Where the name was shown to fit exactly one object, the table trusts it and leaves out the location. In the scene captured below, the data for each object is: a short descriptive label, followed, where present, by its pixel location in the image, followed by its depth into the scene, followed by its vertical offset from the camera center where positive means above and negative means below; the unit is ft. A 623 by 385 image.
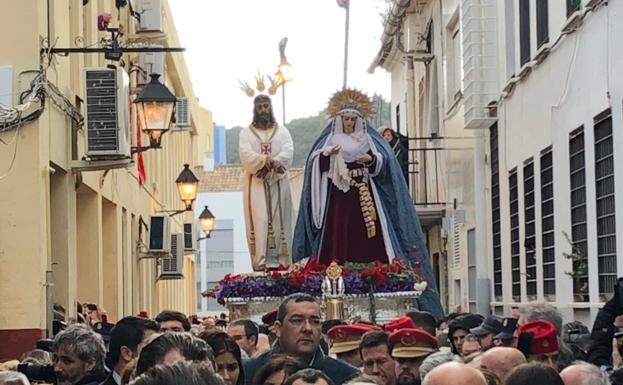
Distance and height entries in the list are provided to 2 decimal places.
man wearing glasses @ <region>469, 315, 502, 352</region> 34.99 -1.13
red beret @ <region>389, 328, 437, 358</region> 29.58 -1.15
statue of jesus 61.36 +3.85
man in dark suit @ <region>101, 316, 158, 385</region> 26.99 -0.92
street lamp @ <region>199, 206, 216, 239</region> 113.70 +4.66
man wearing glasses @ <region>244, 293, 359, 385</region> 28.99 -1.07
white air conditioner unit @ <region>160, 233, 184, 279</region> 106.83 +1.68
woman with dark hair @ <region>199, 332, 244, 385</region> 25.95 -1.22
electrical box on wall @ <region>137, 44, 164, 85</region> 89.92 +12.69
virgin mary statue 58.03 +3.20
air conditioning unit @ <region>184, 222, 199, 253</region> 121.08 +3.73
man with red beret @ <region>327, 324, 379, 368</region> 34.12 -1.26
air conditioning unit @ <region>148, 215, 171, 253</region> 92.99 +3.06
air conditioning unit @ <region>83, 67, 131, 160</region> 58.23 +6.40
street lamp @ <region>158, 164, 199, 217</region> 90.27 +5.79
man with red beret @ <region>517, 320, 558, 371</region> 29.55 -1.18
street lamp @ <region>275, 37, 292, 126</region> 63.66 +10.49
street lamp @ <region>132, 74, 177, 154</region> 58.23 +6.56
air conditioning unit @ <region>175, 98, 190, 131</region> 121.29 +13.24
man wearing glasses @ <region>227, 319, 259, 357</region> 36.78 -1.15
